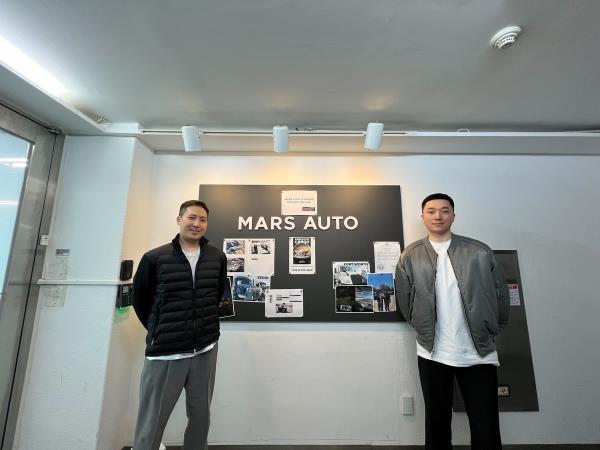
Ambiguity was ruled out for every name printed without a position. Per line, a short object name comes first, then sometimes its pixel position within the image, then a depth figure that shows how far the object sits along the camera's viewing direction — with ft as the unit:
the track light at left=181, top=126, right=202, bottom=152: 6.36
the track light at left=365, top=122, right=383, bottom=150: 6.15
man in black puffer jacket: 4.97
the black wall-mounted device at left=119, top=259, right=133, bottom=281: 6.47
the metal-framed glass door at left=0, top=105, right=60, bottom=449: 5.61
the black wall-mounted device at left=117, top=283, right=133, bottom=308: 6.37
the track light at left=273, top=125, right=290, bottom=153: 6.18
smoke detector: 4.05
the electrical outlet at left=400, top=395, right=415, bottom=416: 6.70
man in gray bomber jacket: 5.39
